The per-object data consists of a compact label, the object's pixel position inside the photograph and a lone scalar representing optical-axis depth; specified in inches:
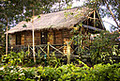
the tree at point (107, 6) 231.1
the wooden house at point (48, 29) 477.7
